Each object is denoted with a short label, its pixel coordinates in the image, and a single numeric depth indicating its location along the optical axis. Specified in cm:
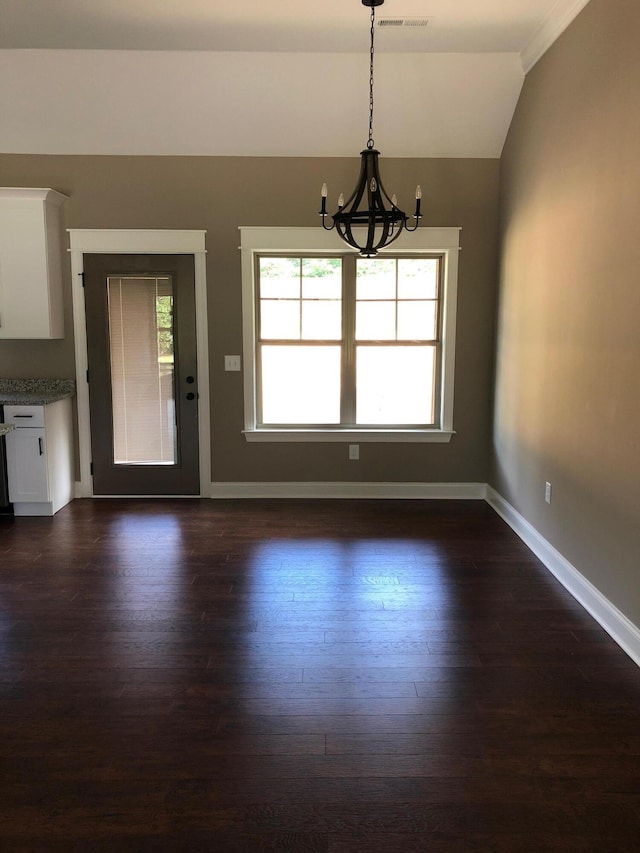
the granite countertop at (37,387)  514
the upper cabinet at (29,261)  475
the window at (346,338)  514
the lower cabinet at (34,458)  474
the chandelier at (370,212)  311
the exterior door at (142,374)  509
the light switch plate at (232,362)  521
